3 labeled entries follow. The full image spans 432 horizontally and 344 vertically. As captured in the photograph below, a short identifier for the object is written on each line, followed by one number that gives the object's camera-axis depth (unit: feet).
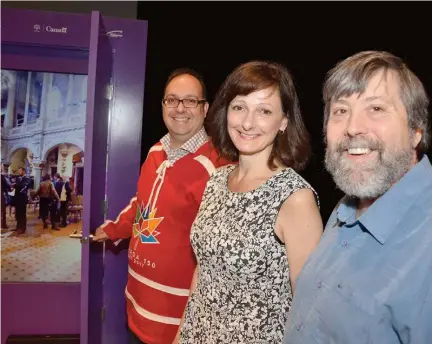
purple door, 6.23
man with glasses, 6.31
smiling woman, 4.26
